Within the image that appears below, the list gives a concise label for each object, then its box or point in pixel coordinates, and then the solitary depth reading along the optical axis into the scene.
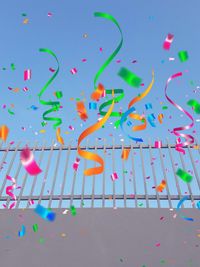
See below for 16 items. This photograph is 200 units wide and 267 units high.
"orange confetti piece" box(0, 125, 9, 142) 1.98
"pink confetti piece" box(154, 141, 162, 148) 3.55
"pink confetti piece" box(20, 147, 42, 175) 1.03
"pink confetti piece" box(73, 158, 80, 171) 3.31
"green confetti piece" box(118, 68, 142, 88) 1.34
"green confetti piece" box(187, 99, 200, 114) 1.88
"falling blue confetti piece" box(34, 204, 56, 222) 1.39
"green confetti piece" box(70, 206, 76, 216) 2.70
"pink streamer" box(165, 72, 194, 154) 3.48
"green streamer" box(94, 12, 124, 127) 1.63
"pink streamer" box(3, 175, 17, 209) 3.18
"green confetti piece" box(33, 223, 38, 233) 2.65
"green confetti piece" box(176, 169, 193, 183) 2.14
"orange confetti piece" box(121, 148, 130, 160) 3.42
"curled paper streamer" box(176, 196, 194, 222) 2.64
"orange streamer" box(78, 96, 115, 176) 1.57
